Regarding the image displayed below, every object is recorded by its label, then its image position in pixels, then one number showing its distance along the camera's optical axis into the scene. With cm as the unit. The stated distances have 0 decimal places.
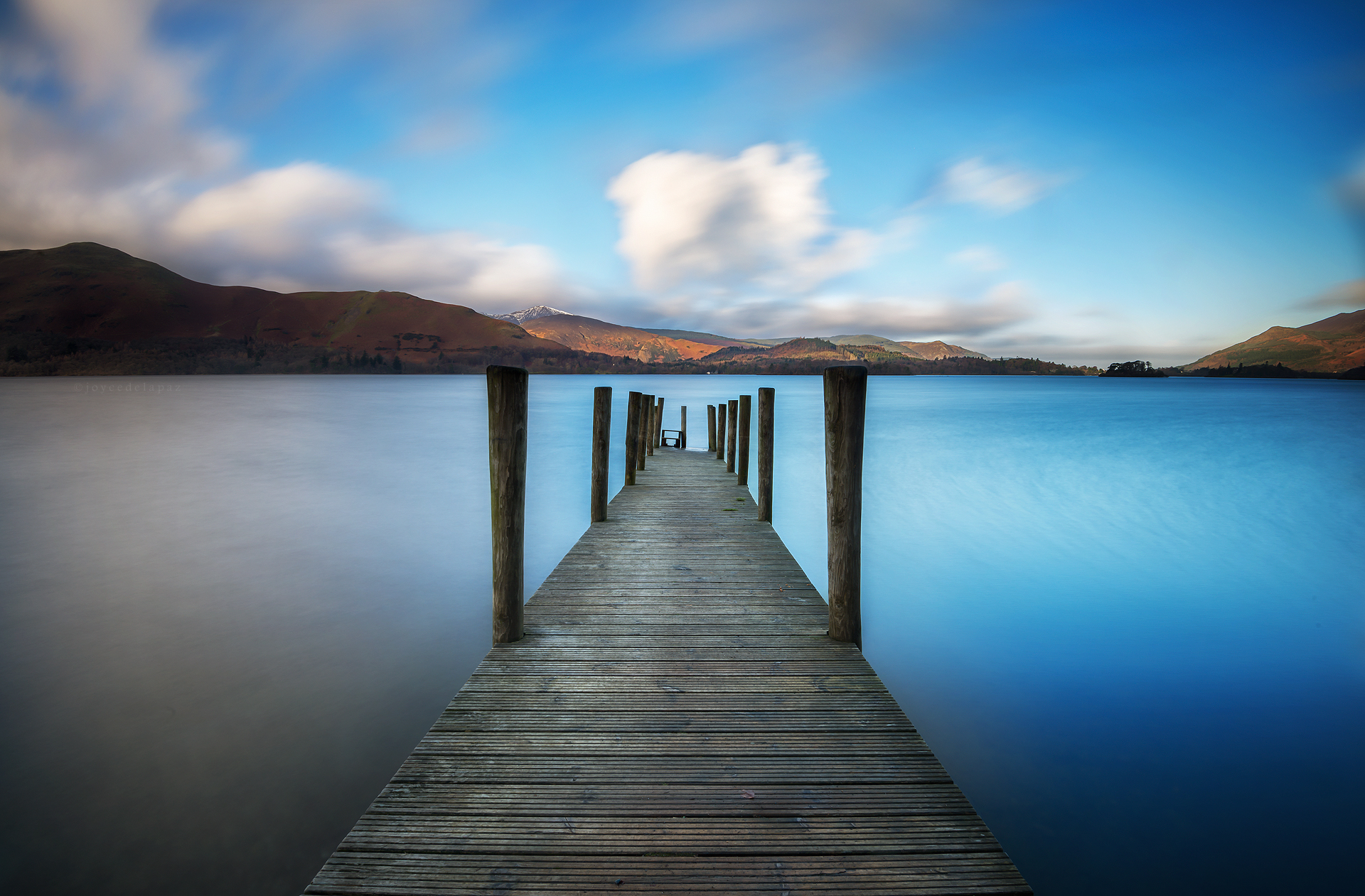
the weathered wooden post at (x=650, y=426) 1418
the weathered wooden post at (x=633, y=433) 1057
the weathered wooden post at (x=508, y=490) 358
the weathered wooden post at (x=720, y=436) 1439
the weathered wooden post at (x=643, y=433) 1247
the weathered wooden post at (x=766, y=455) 741
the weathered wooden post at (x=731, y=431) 1180
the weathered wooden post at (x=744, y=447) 1055
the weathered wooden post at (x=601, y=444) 737
